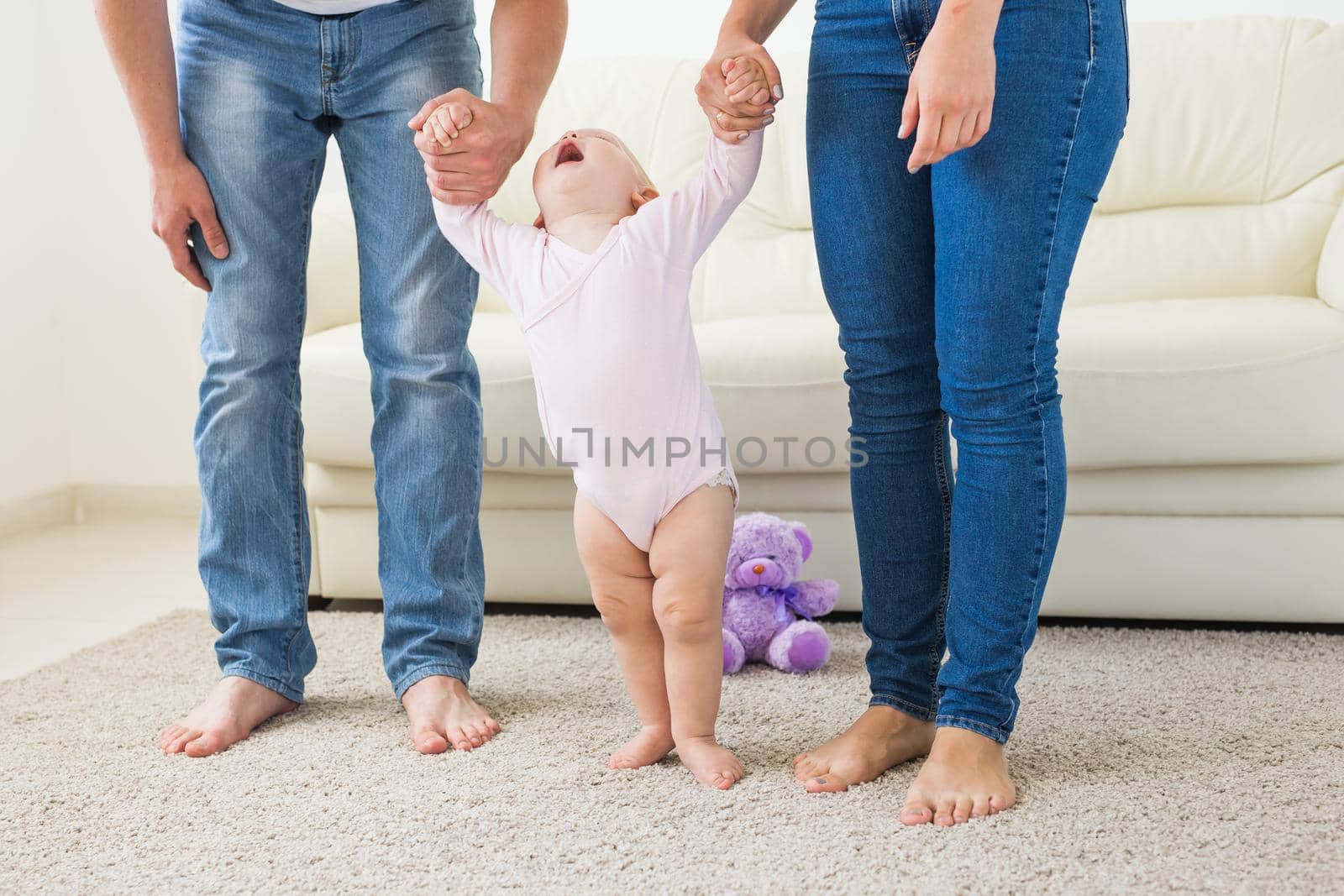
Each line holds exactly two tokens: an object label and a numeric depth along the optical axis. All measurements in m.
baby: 1.15
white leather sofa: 1.64
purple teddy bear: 1.55
